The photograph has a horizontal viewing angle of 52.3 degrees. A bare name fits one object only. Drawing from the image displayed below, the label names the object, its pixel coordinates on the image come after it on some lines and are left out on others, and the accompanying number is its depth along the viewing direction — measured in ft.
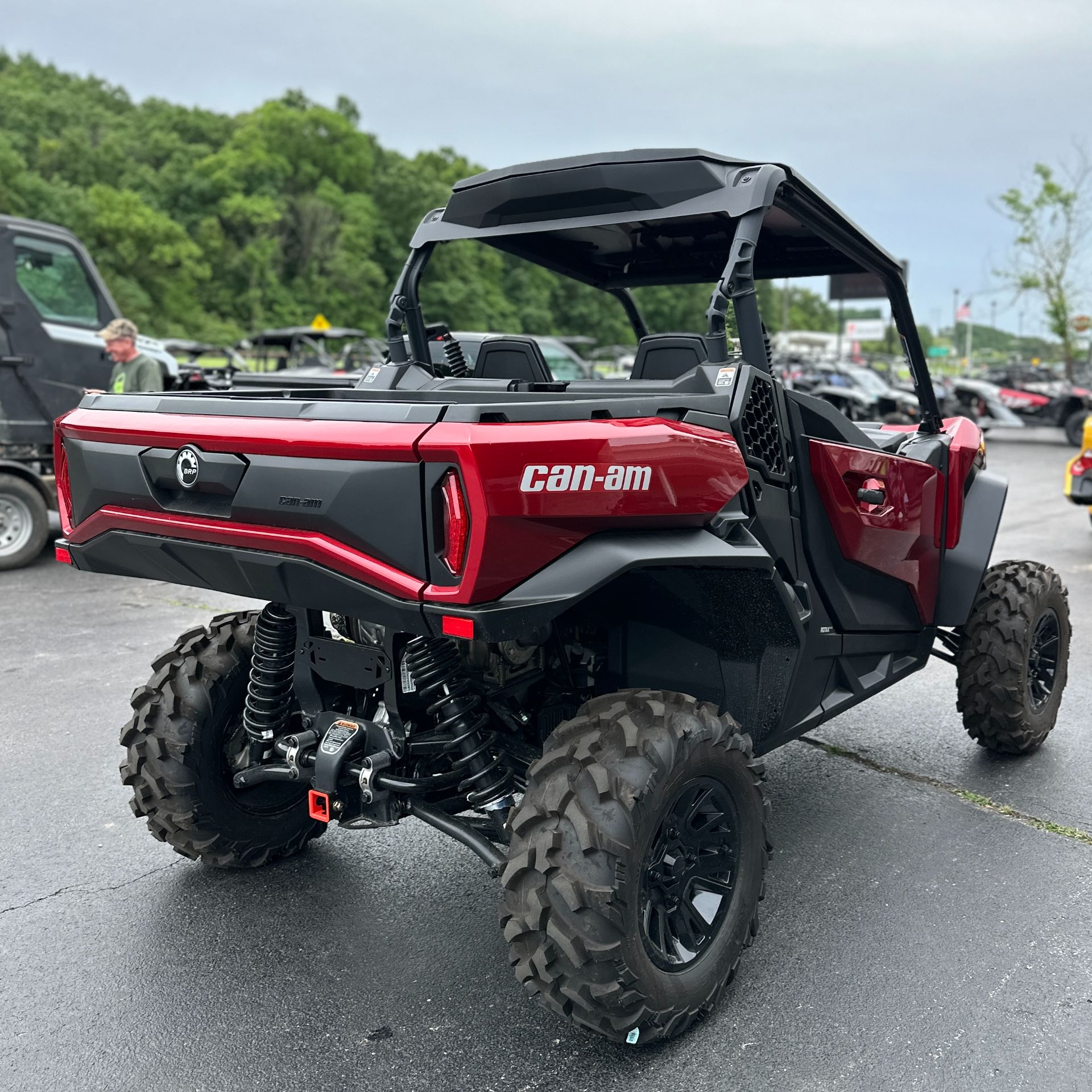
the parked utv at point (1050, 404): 72.95
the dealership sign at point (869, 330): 318.86
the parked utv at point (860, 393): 73.61
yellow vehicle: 31.19
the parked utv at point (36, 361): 29.40
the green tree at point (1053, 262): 95.40
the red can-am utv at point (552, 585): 7.67
